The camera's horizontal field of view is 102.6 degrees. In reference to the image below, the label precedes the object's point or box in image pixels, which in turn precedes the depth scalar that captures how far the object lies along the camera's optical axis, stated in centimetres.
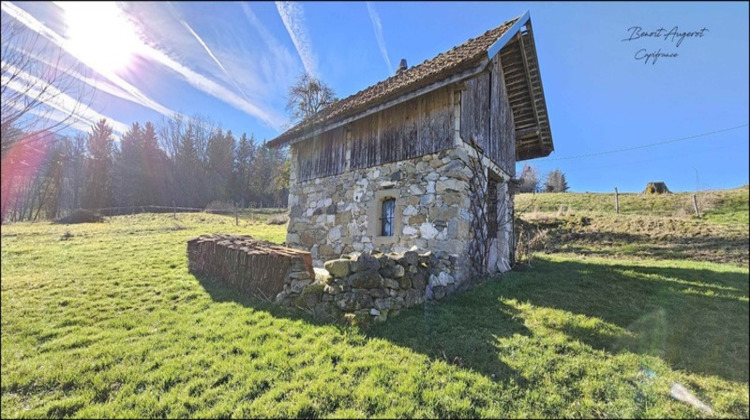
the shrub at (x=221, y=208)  2127
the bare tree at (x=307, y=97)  2216
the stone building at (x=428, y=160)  682
